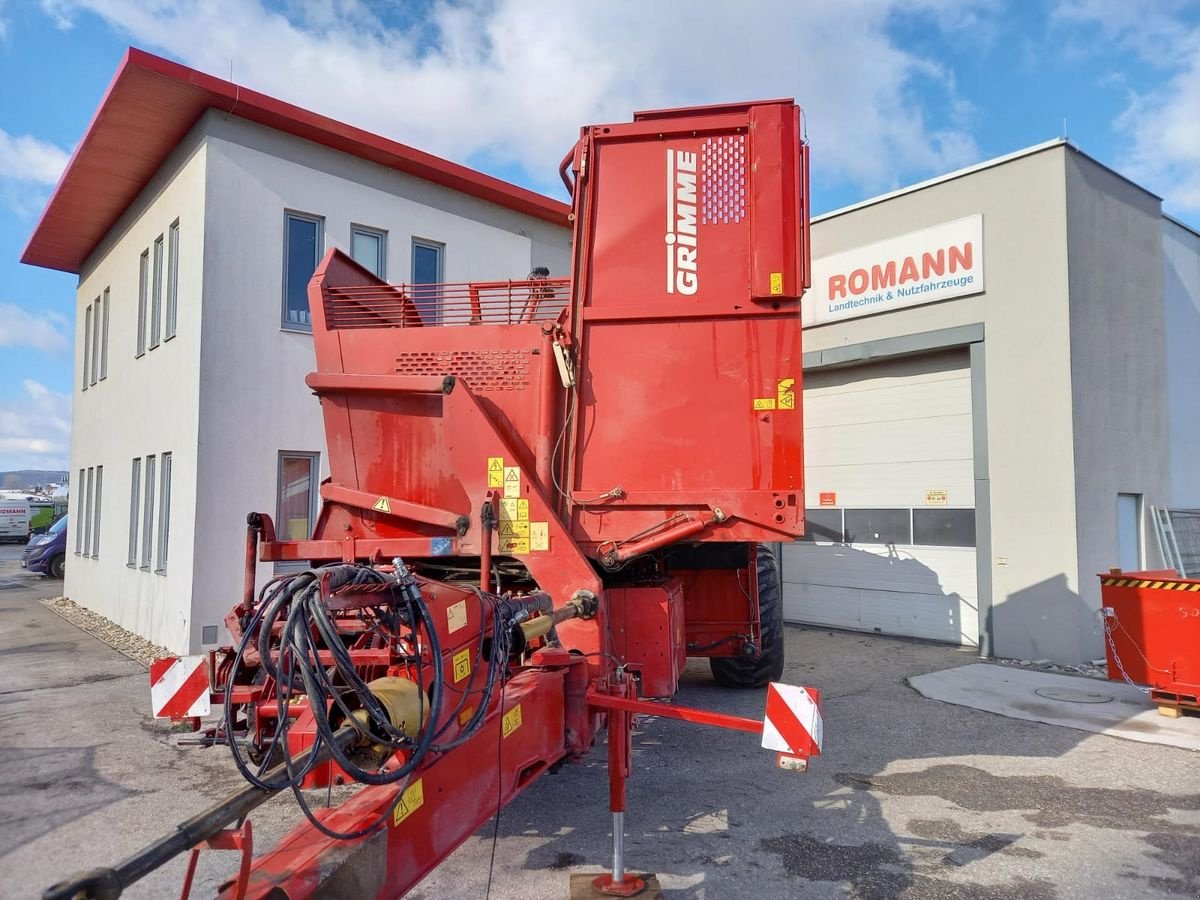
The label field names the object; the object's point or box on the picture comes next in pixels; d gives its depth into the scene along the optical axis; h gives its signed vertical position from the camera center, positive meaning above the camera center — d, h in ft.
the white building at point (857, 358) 31.81 +6.11
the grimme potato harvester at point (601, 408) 16.72 +1.95
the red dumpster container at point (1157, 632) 23.58 -3.74
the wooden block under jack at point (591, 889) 12.25 -5.76
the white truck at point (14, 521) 122.21 -3.06
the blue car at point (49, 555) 67.21 -4.41
